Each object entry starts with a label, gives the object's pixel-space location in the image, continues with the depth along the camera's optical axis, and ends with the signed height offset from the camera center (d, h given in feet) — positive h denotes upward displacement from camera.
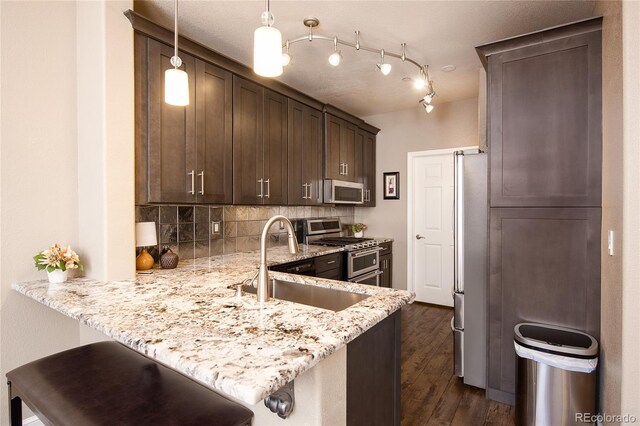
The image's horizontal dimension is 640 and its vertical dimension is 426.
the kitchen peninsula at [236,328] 2.90 -1.34
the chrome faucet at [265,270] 4.65 -0.85
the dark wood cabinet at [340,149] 12.82 +2.41
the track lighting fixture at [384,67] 8.05 +3.40
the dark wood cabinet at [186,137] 6.94 +1.66
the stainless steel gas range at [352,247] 12.32 -1.49
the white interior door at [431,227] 14.42 -0.82
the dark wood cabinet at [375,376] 4.15 -2.29
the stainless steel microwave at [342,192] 12.77 +0.67
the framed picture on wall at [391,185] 15.64 +1.10
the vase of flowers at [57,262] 5.84 -0.90
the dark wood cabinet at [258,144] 9.11 +1.89
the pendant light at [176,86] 4.68 +1.73
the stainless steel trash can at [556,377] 5.89 -3.08
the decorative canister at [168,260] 7.82 -1.18
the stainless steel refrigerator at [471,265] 8.17 -1.43
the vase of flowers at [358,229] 15.92 -0.97
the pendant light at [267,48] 3.82 +1.85
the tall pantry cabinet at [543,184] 6.59 +0.49
